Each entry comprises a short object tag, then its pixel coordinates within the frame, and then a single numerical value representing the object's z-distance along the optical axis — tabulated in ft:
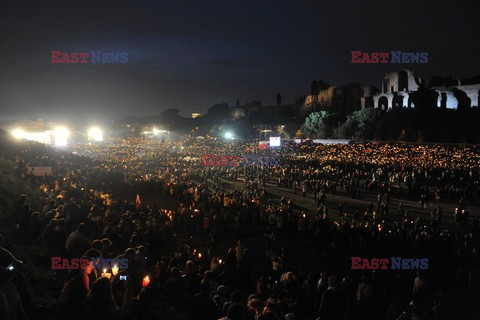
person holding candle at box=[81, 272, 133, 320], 14.48
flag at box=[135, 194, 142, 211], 52.41
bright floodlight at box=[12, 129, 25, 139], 131.95
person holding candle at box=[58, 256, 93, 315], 16.48
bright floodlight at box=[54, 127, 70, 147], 148.05
